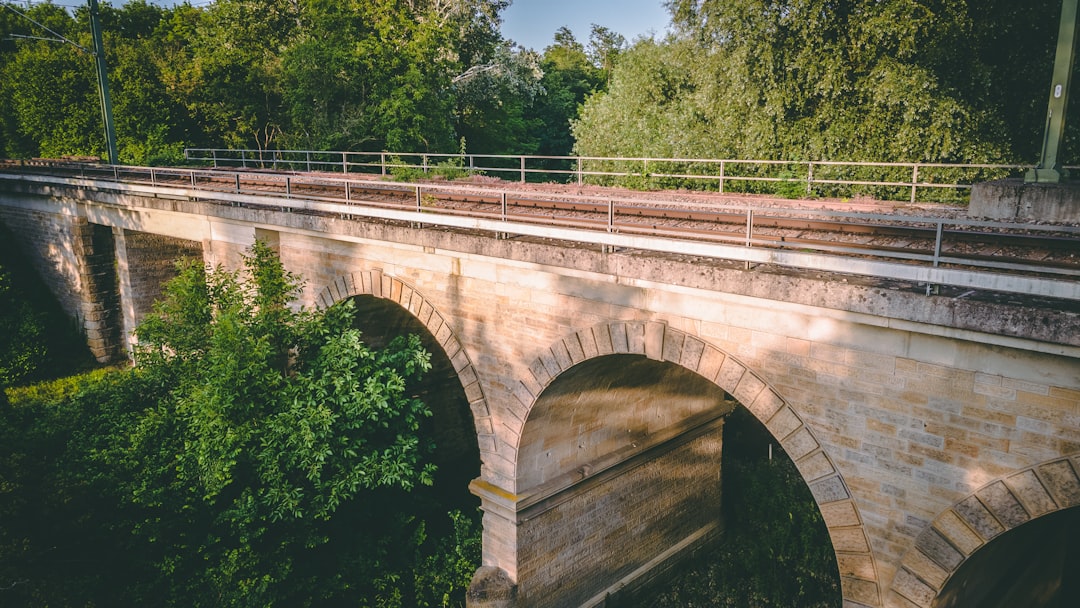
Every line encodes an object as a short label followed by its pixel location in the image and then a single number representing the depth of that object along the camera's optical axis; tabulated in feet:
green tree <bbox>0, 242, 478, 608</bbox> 31.96
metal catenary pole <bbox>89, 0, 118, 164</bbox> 67.56
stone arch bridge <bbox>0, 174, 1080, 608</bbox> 19.65
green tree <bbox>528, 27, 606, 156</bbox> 139.44
